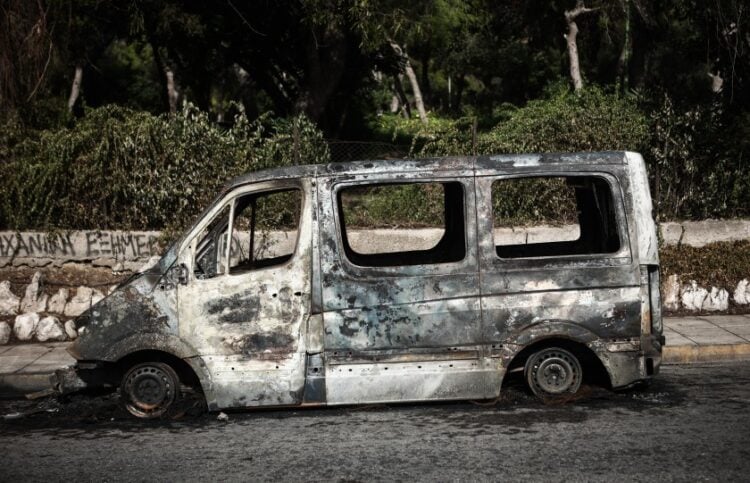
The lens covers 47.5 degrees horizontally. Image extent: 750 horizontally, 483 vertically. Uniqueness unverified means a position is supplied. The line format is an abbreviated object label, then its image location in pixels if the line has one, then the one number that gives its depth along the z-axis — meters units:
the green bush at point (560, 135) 11.38
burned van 6.57
